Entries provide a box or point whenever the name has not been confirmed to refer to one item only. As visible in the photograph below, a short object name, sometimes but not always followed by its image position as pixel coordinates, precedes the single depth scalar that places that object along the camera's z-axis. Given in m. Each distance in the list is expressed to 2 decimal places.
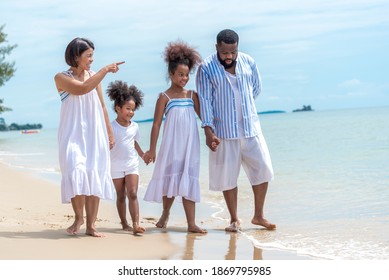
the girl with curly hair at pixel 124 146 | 11.21
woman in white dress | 10.06
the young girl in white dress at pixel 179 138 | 11.21
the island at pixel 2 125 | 78.62
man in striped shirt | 11.25
